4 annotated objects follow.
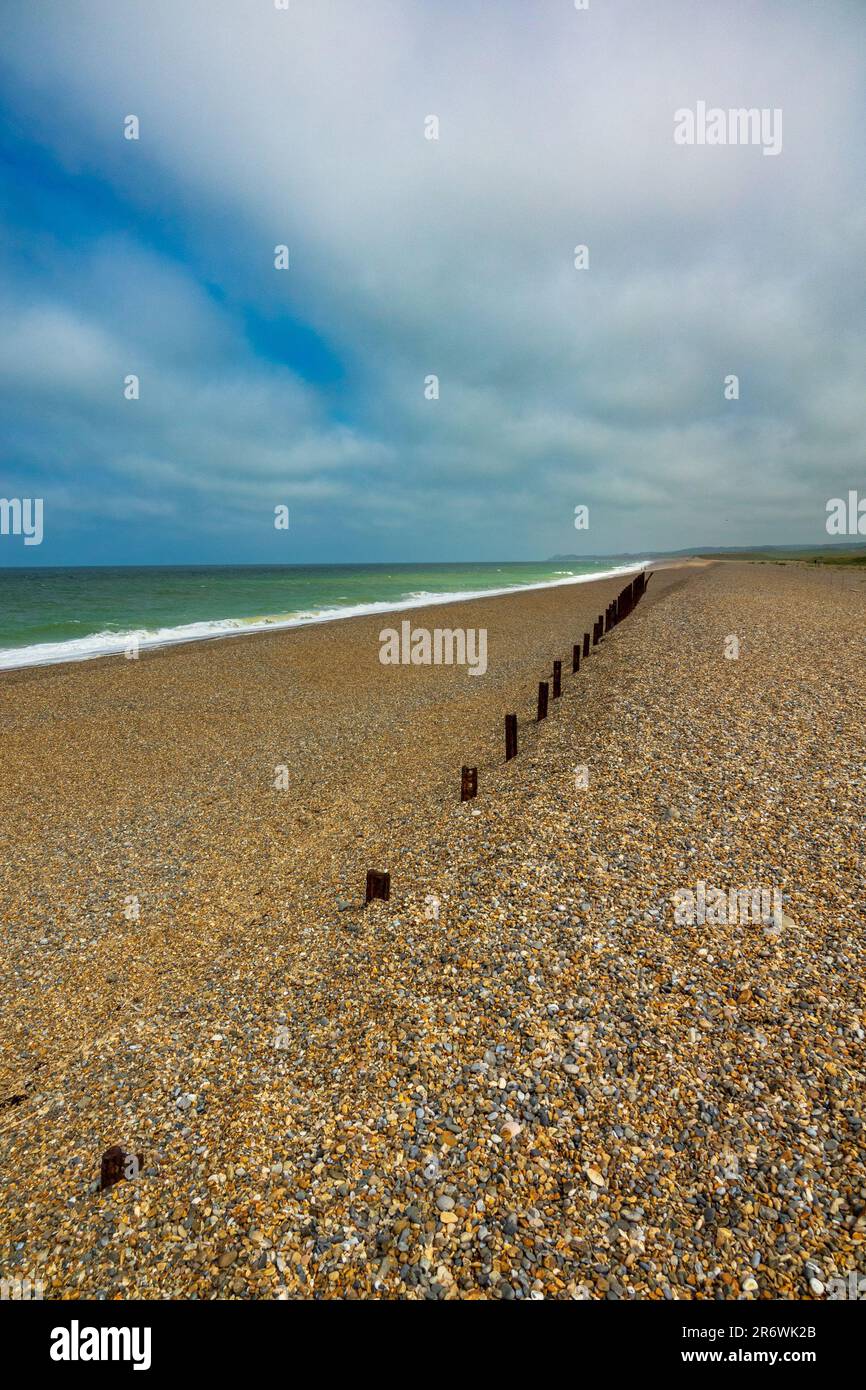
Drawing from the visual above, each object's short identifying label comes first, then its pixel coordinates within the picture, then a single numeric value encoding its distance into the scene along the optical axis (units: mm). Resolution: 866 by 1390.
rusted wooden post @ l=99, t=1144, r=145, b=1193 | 4516
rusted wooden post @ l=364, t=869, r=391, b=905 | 7848
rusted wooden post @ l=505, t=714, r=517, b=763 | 12250
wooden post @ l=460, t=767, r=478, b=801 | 10445
